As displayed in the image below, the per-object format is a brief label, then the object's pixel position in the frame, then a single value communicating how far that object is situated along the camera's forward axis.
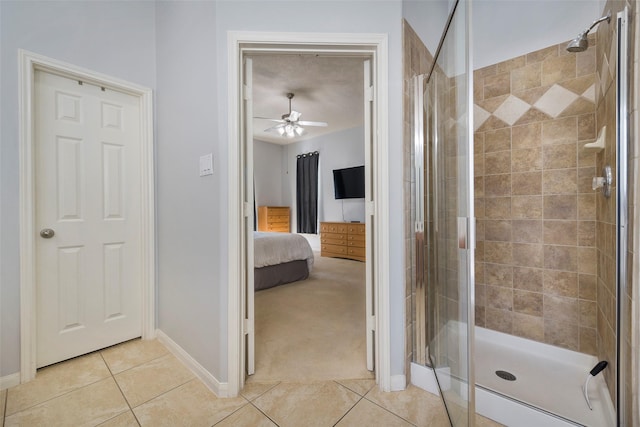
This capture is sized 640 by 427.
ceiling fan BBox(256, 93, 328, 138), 3.84
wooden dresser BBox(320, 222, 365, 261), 5.37
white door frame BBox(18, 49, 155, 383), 1.60
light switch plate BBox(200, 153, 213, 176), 1.55
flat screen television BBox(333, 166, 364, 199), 5.58
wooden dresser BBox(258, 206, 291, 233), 6.46
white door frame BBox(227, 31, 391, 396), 1.48
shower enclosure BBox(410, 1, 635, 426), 1.04
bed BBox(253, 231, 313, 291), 3.45
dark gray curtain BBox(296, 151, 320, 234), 6.48
